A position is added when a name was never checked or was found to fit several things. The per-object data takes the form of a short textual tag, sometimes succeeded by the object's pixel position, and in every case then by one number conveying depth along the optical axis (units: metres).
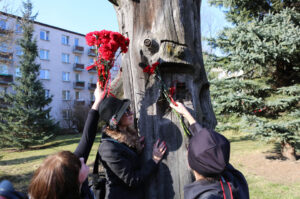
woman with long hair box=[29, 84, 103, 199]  1.26
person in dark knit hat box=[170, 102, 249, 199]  1.49
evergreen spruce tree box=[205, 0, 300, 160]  6.64
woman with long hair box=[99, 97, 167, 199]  1.92
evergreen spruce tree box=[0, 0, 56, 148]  14.95
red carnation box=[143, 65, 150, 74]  2.14
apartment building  27.15
